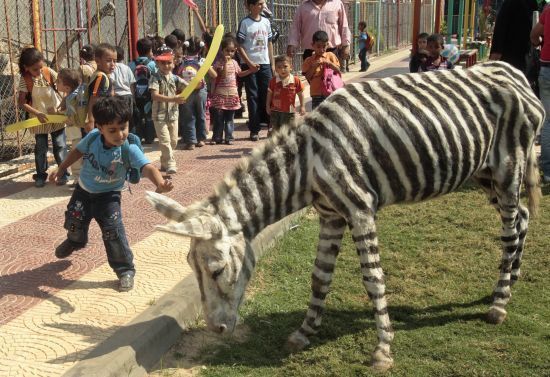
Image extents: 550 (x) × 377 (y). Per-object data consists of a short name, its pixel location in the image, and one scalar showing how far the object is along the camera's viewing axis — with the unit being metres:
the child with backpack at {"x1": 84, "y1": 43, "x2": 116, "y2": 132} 7.44
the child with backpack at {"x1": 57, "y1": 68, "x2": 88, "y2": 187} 7.48
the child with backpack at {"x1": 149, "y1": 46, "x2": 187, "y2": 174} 8.48
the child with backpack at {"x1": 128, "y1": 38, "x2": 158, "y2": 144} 9.68
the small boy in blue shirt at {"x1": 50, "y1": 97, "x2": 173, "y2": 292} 4.86
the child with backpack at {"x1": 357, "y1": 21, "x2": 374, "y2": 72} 20.69
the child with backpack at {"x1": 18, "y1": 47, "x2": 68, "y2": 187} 7.88
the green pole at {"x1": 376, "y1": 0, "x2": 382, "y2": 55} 26.59
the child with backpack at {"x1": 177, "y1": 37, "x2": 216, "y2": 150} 9.91
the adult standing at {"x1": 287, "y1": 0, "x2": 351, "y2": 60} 9.65
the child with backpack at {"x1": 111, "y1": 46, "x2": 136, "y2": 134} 8.67
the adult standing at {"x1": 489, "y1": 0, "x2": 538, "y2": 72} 8.31
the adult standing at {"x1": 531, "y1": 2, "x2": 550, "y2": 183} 7.83
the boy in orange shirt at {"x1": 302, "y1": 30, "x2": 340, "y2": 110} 8.91
